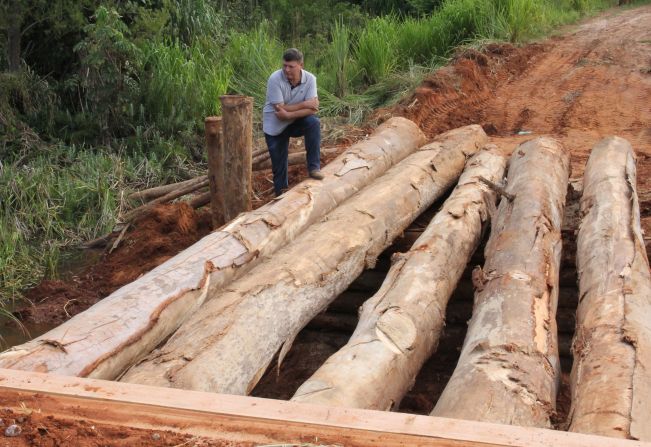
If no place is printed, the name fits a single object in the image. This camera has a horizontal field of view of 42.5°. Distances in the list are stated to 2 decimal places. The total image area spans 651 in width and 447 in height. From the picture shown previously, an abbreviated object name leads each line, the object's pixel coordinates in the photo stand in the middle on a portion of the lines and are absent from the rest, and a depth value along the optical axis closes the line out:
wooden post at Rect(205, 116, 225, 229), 6.55
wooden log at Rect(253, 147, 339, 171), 7.91
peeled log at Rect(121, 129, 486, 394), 3.64
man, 6.59
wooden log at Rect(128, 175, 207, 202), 8.34
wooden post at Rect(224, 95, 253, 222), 6.06
